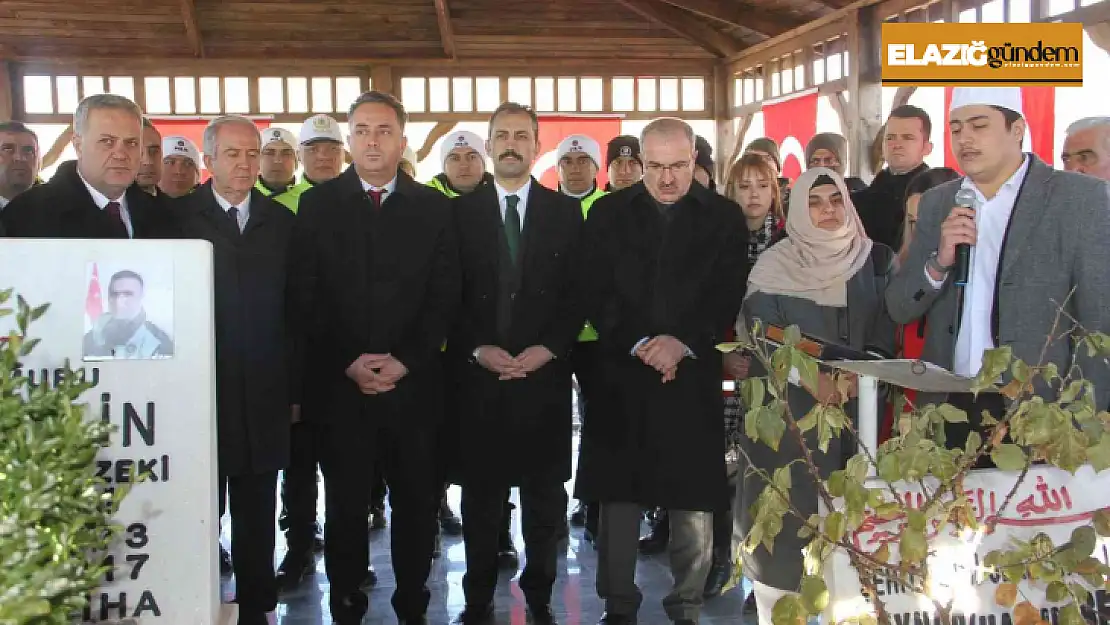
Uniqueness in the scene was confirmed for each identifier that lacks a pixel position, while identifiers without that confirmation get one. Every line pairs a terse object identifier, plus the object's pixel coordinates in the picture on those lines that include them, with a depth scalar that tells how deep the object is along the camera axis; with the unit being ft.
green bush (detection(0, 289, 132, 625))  3.61
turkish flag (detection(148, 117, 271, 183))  34.40
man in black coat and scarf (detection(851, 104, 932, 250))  14.65
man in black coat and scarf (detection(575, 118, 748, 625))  11.46
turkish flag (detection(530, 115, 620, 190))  36.35
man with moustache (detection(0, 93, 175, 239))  9.78
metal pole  6.89
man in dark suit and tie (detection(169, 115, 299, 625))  10.34
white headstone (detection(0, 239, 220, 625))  6.49
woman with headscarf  10.28
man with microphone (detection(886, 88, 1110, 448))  8.99
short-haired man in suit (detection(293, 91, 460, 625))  11.29
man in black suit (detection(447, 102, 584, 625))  11.91
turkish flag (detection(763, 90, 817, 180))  31.71
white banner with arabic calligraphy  6.11
